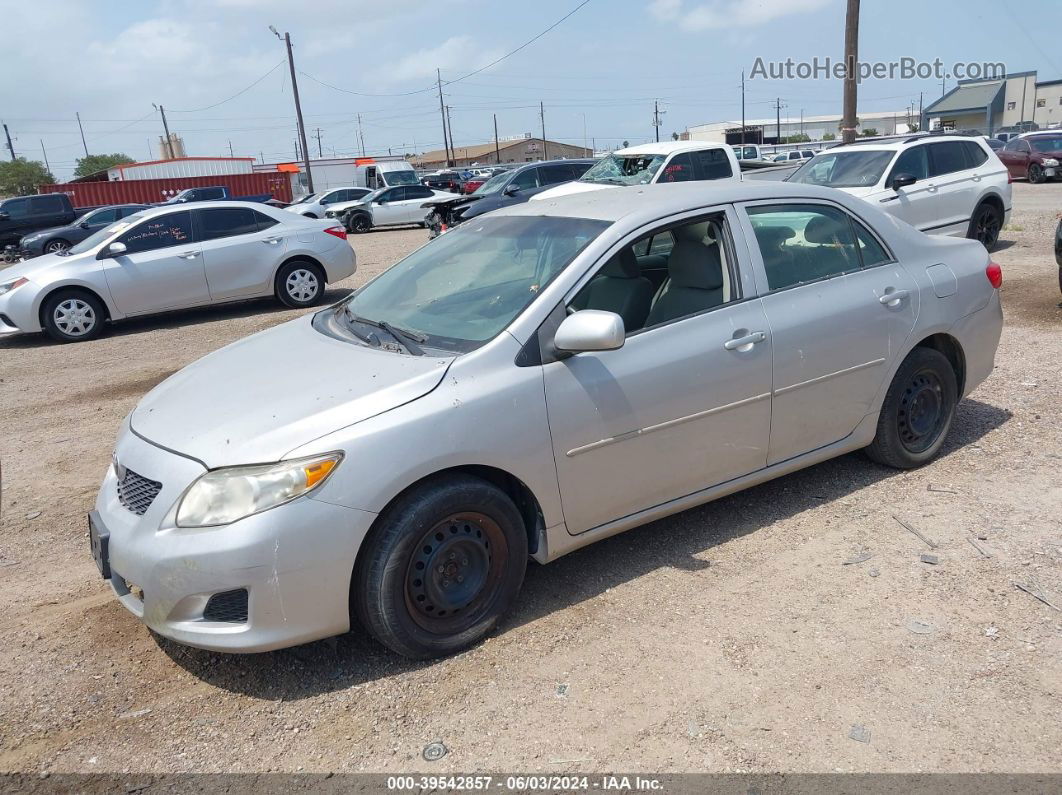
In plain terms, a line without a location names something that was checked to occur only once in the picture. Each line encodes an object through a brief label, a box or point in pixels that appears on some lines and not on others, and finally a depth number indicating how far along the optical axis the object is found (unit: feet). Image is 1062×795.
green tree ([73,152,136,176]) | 335.04
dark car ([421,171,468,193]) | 125.08
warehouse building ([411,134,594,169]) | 346.74
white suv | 36.58
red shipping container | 132.26
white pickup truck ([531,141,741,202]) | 45.09
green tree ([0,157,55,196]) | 263.98
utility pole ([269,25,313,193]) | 145.28
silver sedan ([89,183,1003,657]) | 10.00
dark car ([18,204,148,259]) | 71.36
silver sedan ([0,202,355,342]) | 34.37
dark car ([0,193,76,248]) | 80.64
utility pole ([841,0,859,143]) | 67.82
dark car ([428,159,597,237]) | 57.41
